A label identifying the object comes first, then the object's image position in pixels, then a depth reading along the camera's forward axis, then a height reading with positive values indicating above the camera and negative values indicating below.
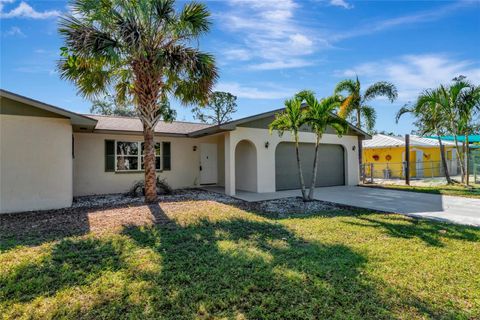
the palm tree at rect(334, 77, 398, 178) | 17.16 +4.45
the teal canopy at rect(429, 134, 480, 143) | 19.56 +1.73
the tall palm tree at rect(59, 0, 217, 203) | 7.39 +3.46
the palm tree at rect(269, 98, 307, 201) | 9.00 +1.65
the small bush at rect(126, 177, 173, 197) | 10.76 -1.05
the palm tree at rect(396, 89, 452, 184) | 13.47 +2.86
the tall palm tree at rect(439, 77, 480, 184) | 12.99 +3.01
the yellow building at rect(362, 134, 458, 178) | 20.27 +0.41
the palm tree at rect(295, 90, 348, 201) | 9.02 +1.90
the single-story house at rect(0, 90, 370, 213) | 7.82 +0.42
